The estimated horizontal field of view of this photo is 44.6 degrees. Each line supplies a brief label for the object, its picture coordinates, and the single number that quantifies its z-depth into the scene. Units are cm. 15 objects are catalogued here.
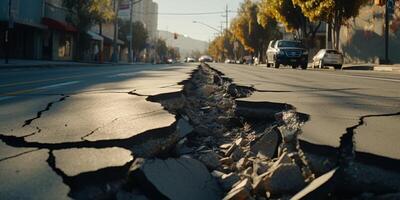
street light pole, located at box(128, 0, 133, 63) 5709
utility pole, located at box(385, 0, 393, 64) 2492
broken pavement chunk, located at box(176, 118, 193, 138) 412
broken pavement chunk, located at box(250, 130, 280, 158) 348
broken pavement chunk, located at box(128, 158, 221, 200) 251
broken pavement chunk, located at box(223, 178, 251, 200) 247
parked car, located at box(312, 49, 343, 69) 2864
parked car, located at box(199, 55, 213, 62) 6934
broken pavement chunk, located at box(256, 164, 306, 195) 260
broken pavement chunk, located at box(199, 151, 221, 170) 326
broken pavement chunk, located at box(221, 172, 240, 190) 281
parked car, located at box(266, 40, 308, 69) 2716
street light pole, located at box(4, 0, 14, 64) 2098
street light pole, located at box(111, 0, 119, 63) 4666
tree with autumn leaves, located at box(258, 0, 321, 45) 3766
